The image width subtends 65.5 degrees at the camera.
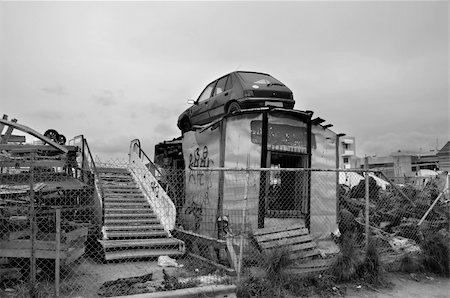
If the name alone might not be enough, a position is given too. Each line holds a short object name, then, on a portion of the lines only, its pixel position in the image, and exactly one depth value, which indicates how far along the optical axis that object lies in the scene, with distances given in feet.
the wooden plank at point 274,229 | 21.20
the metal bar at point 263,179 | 25.23
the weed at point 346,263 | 18.83
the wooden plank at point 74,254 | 19.45
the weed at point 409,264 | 21.53
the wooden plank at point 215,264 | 18.51
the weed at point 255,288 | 16.51
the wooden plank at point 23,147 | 21.60
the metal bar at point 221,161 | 26.14
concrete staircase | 26.12
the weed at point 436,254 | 21.54
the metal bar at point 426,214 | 26.14
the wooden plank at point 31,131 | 20.21
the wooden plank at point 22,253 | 16.96
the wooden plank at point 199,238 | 20.78
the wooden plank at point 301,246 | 20.39
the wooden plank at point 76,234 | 19.69
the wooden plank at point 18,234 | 18.45
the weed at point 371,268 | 19.26
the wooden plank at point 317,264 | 18.87
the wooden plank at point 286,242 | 20.19
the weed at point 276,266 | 17.17
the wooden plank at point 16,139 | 28.16
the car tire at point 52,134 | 39.72
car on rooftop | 28.58
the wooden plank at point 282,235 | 20.77
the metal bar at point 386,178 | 24.91
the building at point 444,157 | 81.71
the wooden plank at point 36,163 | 18.86
